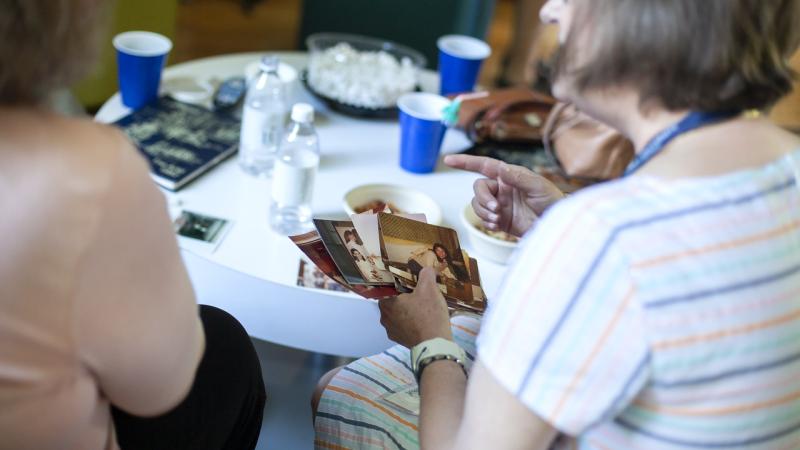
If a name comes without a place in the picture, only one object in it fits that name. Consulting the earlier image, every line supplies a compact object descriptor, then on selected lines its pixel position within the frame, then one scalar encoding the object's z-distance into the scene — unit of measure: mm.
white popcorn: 1730
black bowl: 1730
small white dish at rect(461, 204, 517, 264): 1319
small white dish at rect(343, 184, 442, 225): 1411
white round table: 1223
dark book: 1425
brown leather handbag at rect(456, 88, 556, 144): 1710
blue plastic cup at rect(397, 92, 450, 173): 1527
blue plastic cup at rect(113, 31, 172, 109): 1582
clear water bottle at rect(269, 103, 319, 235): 1314
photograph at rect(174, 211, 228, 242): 1276
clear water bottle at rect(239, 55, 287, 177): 1455
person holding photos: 688
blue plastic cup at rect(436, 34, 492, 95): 1865
